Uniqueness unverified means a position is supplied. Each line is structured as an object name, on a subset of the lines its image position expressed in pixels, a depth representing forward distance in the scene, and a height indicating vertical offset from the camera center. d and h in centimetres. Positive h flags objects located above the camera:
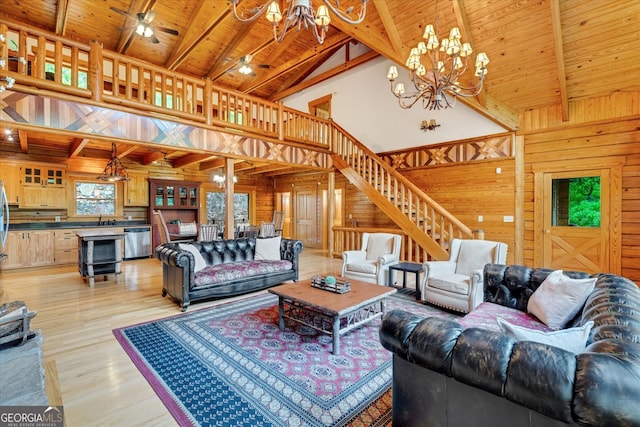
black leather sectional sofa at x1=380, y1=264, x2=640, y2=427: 94 -63
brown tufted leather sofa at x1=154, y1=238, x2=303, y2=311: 387 -86
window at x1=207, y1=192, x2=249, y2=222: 1002 +15
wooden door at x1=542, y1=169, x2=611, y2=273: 486 -28
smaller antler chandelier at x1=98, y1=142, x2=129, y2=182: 664 +102
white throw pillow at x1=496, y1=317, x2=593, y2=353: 133 -58
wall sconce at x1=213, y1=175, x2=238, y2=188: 885 +95
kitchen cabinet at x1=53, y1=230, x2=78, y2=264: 660 -84
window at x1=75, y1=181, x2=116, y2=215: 739 +31
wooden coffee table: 271 -92
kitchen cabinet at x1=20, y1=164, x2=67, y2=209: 656 +55
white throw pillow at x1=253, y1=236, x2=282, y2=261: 507 -69
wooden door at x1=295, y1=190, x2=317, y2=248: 1007 -24
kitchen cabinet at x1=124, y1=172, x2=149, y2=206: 788 +56
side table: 424 -87
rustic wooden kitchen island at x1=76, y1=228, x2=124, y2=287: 500 -81
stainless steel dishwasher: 745 -84
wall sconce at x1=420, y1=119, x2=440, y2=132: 669 +198
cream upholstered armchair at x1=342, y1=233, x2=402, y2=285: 454 -80
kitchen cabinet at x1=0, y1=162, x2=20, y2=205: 630 +68
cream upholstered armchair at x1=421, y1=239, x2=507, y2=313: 344 -85
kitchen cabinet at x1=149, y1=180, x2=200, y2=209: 831 +48
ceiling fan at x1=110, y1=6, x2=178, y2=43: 478 +313
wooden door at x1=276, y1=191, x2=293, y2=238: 1097 +12
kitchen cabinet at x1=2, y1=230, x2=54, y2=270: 610 -84
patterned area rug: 191 -133
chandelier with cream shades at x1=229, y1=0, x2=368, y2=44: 249 +175
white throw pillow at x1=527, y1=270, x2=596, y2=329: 219 -69
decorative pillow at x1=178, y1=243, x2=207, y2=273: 420 -66
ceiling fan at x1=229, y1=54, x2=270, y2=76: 640 +324
